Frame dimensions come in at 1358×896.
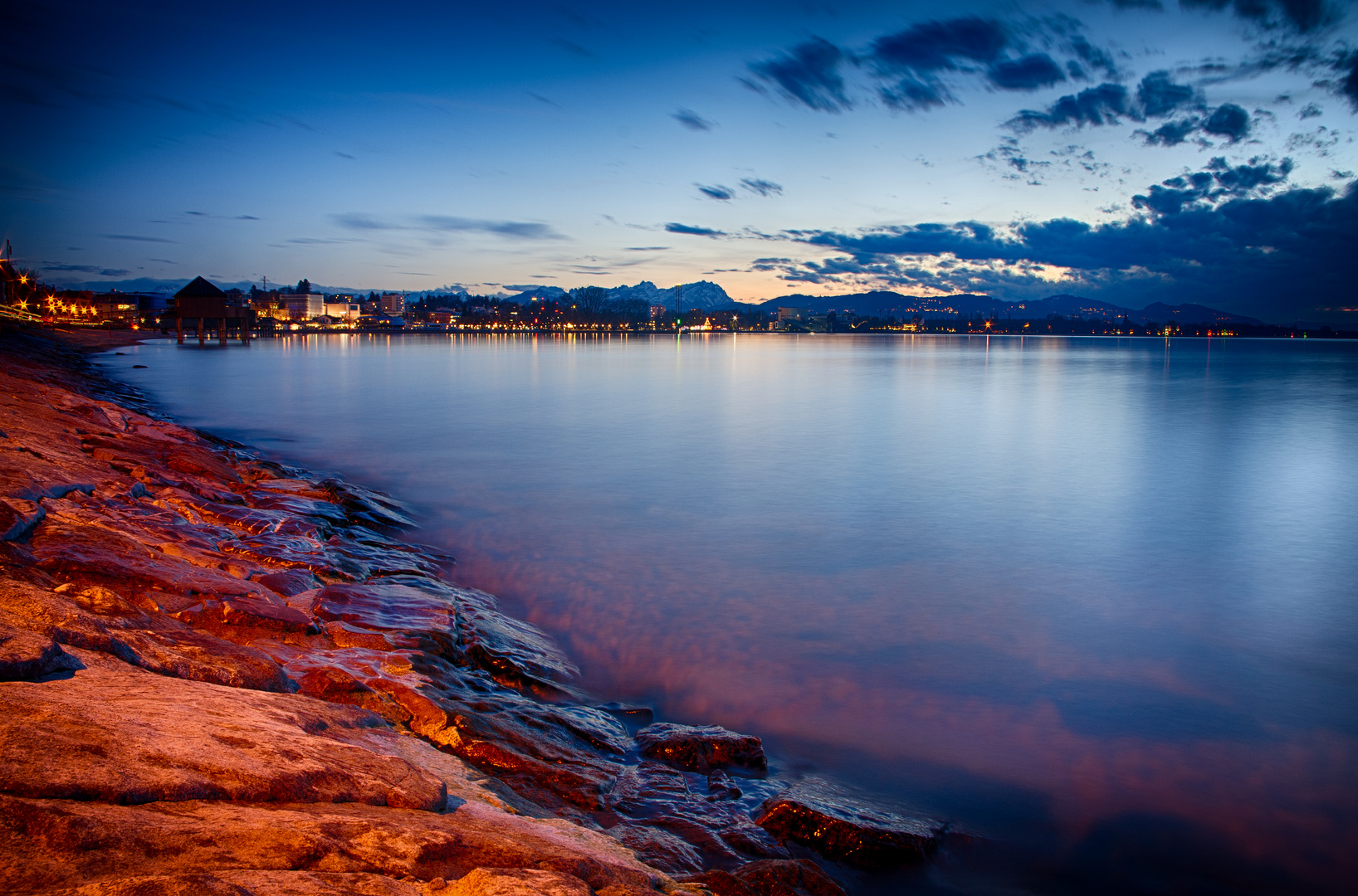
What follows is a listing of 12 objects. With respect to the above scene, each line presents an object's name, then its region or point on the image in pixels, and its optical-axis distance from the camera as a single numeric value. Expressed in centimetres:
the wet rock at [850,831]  414
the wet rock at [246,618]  480
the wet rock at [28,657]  272
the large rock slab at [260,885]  178
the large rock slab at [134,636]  332
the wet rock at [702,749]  491
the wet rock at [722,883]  334
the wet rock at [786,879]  345
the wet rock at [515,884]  229
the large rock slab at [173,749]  222
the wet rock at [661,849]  363
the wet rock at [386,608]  595
